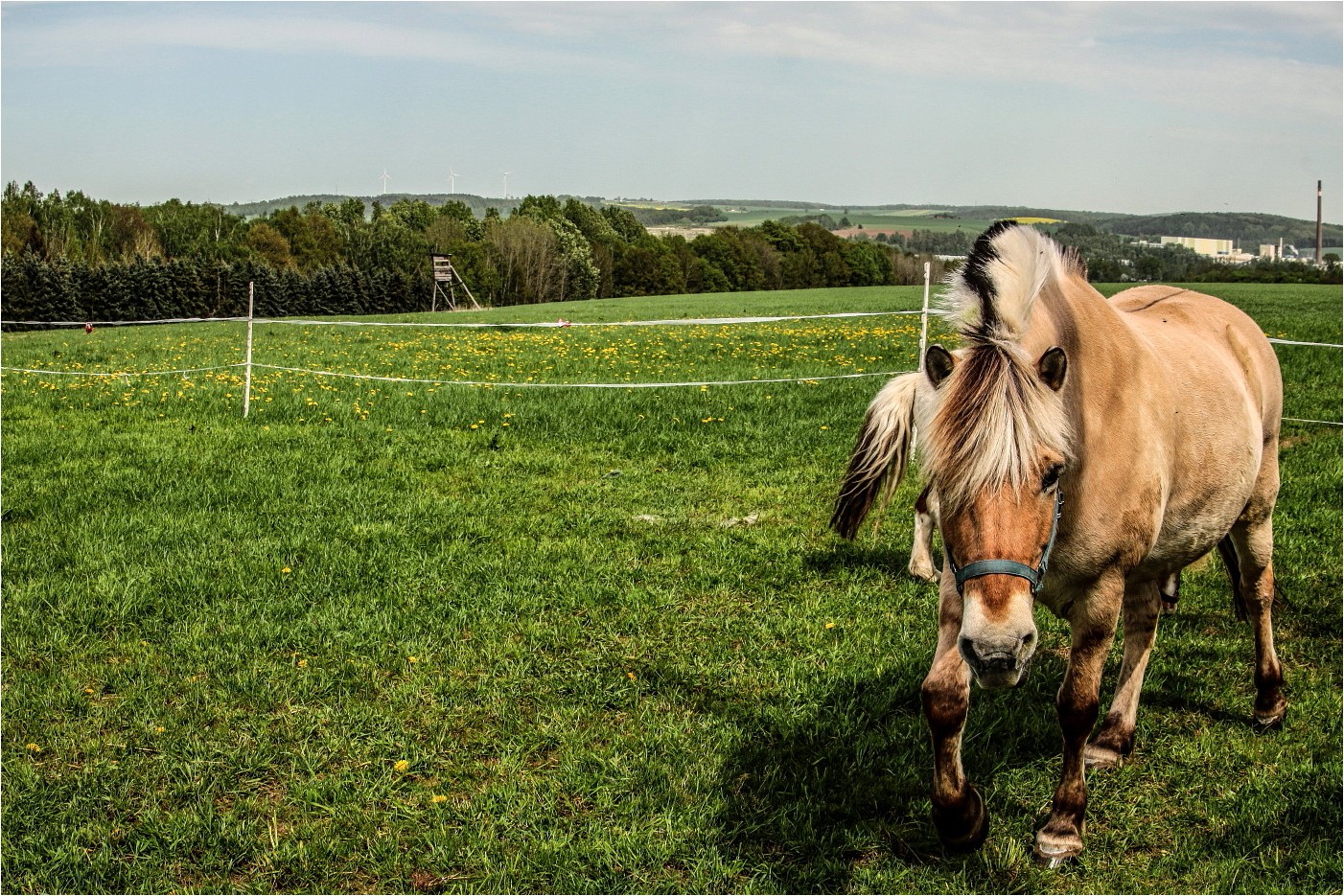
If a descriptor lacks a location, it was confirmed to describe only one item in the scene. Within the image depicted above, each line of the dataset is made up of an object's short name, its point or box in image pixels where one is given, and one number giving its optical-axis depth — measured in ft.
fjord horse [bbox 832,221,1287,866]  9.21
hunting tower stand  179.32
